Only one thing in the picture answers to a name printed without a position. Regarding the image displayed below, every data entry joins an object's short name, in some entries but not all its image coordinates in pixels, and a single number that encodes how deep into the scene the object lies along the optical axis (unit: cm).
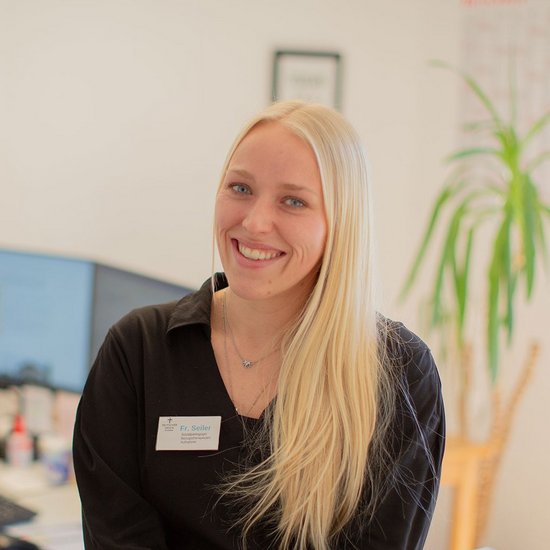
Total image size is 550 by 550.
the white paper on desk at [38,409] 278
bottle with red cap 268
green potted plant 265
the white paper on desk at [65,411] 272
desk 218
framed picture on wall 328
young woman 150
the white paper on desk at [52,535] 215
